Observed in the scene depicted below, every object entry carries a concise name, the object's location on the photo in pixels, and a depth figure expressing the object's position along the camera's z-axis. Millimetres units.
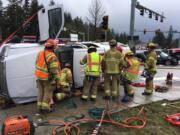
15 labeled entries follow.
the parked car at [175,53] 32066
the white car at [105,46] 9990
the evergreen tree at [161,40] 105538
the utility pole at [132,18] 21922
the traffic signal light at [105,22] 16281
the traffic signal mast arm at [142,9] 26547
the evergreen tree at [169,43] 97969
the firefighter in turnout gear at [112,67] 7973
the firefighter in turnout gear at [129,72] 8406
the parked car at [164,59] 27906
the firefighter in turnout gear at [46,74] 6621
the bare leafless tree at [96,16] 35191
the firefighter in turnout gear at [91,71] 7926
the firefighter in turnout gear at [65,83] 7673
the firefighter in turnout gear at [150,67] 8938
